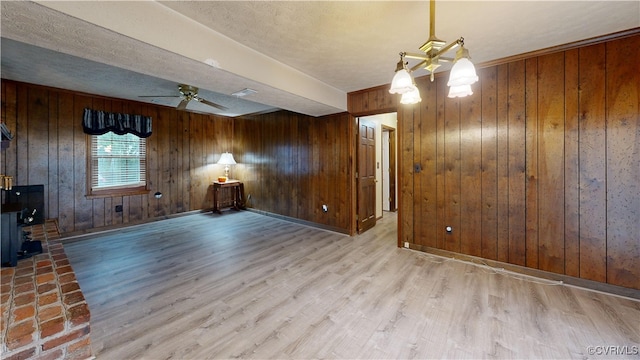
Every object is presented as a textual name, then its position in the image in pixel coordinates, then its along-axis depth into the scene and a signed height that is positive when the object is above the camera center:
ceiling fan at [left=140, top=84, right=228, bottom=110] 3.63 +1.33
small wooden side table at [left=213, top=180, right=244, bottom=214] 6.13 -0.46
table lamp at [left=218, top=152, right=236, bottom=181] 6.01 +0.49
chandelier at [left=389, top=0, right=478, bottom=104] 1.38 +0.66
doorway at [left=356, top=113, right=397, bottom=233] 4.42 +0.28
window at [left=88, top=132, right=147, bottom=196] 4.45 +0.29
